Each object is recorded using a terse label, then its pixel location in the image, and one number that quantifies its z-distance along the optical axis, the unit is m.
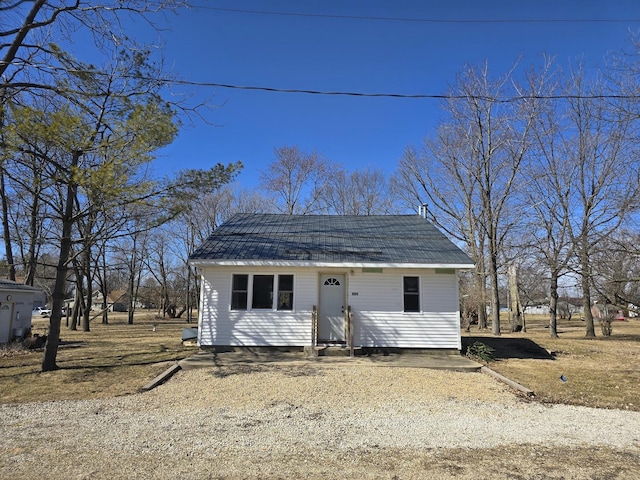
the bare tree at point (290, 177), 32.34
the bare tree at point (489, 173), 20.88
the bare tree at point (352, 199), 33.09
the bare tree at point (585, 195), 16.23
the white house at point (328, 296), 11.03
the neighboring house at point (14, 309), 12.91
